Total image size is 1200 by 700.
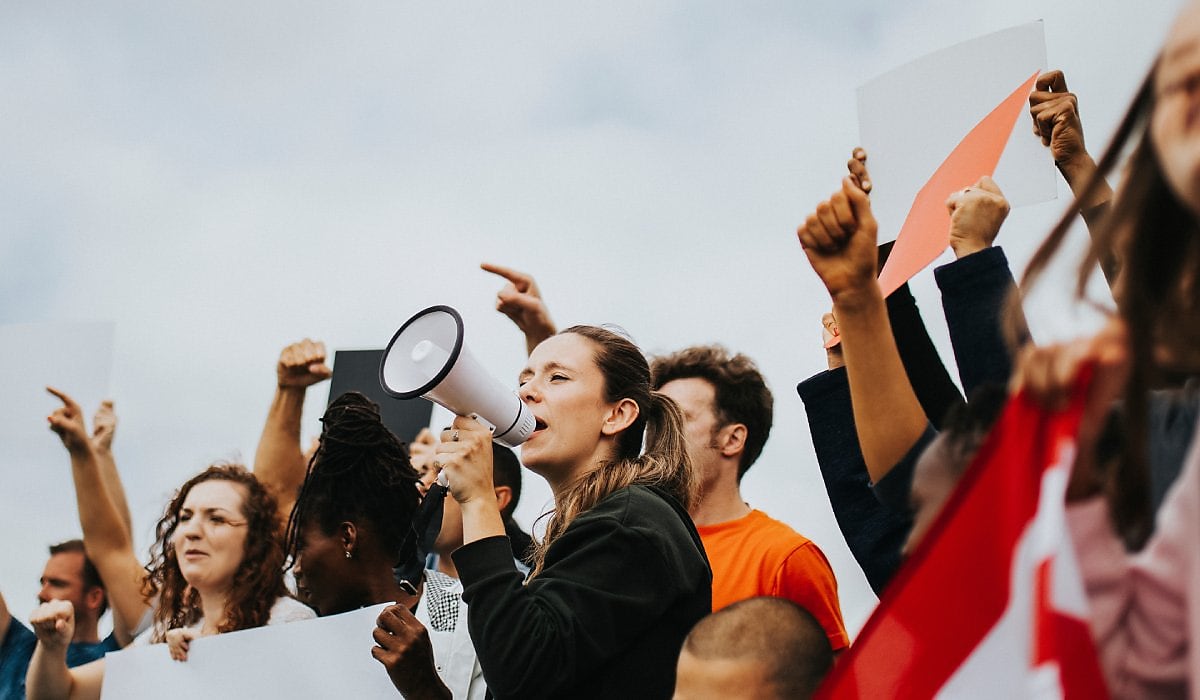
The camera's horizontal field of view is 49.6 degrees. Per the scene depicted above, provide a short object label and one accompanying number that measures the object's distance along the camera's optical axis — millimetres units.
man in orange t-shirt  3359
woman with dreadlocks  3543
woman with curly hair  3795
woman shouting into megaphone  2506
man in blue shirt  4289
